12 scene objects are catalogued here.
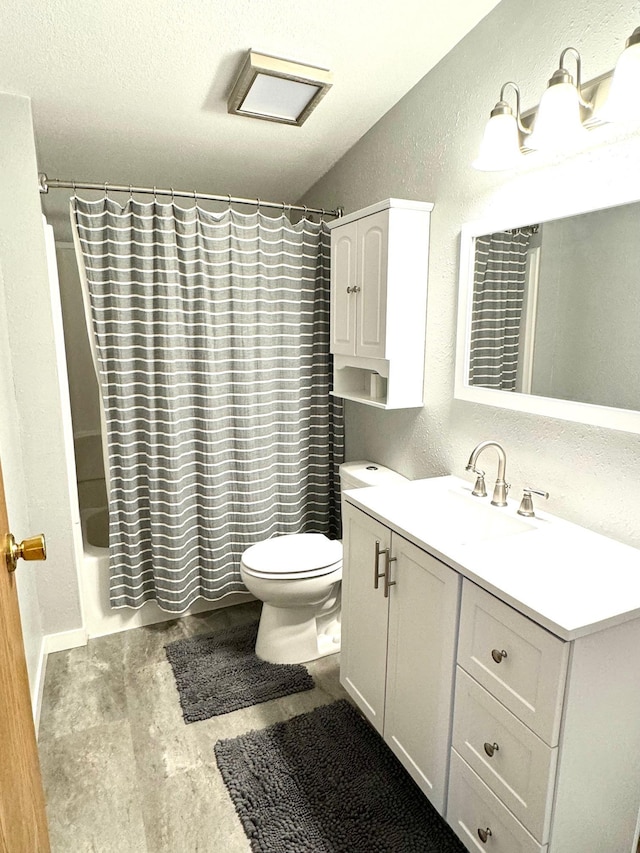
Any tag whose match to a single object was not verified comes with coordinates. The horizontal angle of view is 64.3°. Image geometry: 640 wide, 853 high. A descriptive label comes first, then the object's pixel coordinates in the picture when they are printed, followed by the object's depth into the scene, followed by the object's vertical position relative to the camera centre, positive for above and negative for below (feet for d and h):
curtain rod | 6.74 +1.80
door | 2.78 -2.56
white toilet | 6.61 -3.43
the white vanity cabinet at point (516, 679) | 3.37 -2.64
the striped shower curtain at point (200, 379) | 7.19 -0.87
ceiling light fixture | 5.75 +2.78
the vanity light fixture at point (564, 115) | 3.86 +1.75
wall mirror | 4.42 +0.06
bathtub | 7.72 -4.37
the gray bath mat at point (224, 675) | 6.34 -4.65
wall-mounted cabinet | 6.57 +0.38
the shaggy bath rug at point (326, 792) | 4.64 -4.62
